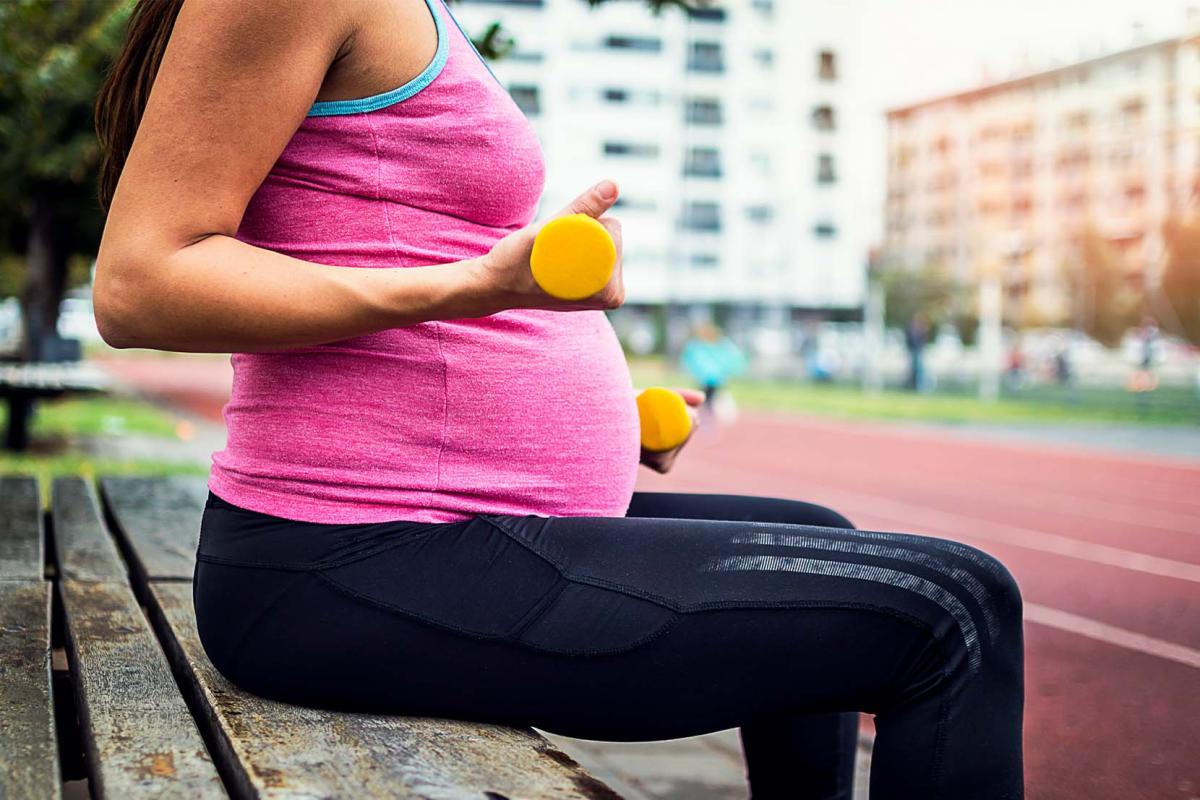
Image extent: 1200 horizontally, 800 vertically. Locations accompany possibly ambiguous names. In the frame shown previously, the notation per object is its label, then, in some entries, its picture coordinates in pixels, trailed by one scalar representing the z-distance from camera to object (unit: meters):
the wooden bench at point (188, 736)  1.19
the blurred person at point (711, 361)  18.86
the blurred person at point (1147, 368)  22.48
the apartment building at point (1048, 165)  76.44
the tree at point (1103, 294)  59.38
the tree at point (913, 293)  60.31
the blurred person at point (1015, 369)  33.97
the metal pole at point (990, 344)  26.70
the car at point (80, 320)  56.62
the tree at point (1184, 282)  40.75
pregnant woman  1.27
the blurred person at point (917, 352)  29.10
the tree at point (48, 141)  6.20
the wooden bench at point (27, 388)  9.26
